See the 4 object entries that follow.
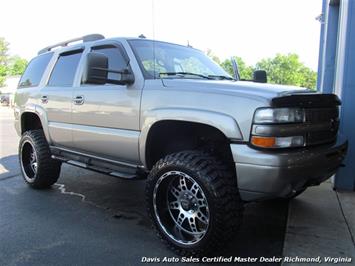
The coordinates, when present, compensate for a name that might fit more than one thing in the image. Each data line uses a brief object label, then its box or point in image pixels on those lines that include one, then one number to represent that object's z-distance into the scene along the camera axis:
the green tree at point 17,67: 76.25
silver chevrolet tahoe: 2.88
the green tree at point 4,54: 77.12
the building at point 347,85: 4.98
